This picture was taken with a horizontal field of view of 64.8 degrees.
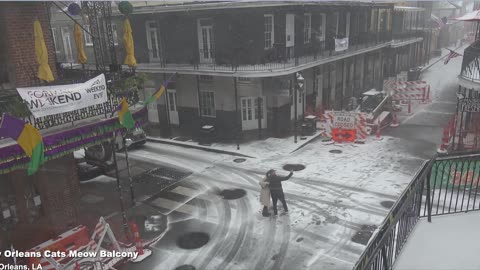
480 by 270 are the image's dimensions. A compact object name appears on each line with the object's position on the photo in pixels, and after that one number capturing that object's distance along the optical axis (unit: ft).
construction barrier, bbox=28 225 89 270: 29.37
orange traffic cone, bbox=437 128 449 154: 53.67
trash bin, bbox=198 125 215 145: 64.79
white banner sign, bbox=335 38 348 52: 71.82
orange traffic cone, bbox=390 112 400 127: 70.23
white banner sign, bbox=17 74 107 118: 27.22
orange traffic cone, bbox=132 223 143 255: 32.94
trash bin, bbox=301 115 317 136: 66.03
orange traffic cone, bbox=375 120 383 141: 62.43
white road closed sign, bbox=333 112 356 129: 59.67
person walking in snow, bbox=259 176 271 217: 37.53
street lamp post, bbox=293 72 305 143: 60.57
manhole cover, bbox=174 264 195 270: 30.81
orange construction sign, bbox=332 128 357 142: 60.49
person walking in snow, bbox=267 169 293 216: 37.83
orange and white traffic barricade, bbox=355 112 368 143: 59.77
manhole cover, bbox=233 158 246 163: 55.67
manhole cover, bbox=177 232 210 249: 34.25
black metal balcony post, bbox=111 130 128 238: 35.44
